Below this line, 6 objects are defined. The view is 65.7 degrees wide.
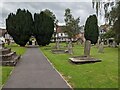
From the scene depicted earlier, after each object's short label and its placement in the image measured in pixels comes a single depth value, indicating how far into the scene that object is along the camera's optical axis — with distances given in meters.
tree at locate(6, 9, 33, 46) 22.53
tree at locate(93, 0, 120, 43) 14.41
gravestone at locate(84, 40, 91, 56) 8.08
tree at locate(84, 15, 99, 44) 25.37
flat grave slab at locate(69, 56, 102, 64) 7.06
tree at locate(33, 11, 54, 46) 22.81
